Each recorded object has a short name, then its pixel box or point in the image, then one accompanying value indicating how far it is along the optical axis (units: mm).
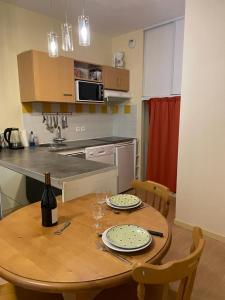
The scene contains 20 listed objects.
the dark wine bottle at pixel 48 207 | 1205
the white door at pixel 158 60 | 3492
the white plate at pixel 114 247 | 983
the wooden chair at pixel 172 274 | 792
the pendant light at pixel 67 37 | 1695
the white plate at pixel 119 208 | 1427
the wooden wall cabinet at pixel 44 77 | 2785
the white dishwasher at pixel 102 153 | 3272
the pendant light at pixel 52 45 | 1783
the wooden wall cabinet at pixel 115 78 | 3675
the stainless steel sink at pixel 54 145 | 3200
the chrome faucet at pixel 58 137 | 3459
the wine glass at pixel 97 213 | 1266
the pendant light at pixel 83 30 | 1640
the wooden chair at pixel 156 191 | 1604
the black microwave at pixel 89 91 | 3279
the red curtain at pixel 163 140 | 3496
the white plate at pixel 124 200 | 1462
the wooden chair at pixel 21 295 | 1090
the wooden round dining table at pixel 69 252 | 833
